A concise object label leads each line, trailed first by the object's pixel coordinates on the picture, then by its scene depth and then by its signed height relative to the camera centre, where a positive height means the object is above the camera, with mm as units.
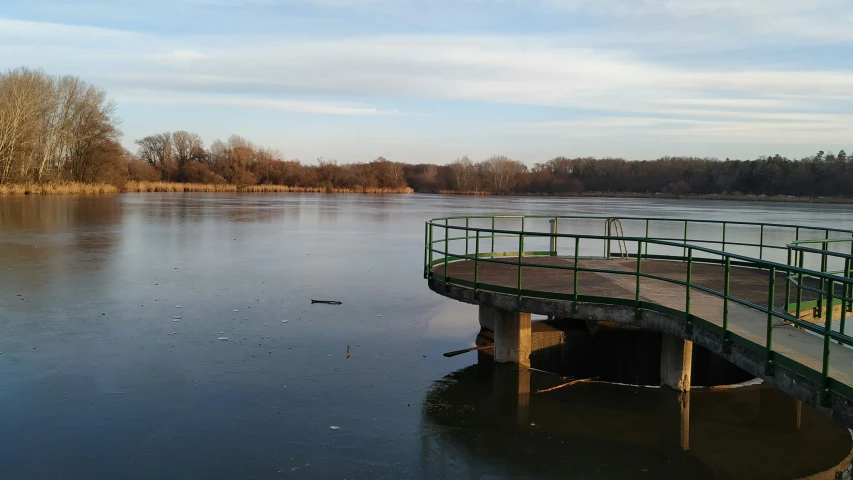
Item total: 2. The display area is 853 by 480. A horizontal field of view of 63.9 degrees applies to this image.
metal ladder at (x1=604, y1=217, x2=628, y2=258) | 13336 -1178
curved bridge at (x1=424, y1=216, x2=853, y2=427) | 5871 -1416
